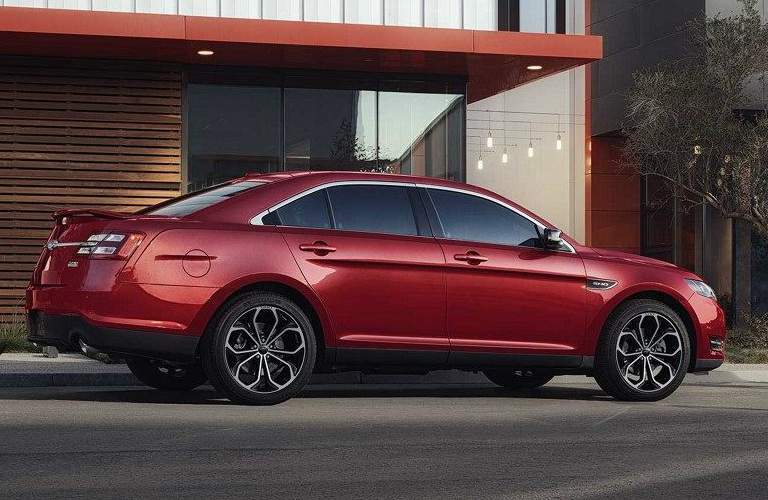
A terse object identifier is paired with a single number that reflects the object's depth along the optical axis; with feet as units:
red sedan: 31.14
